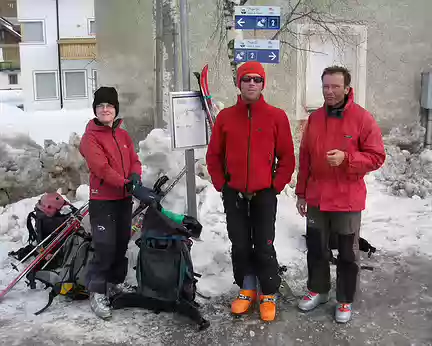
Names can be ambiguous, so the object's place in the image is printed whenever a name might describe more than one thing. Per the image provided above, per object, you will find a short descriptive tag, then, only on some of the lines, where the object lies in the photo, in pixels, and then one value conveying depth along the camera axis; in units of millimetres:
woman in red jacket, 4137
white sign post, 4945
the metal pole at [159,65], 8086
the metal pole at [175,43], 7633
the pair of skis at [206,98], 4953
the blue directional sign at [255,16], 5074
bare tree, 8234
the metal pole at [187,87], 4926
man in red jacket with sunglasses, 4016
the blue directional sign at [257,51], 5133
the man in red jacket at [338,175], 3848
